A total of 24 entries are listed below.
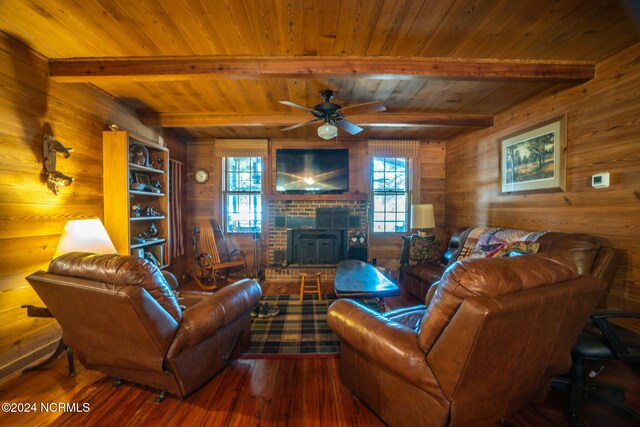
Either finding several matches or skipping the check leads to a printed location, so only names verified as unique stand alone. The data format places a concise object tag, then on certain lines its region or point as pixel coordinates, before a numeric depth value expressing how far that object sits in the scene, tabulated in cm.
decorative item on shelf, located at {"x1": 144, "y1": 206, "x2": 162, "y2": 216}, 319
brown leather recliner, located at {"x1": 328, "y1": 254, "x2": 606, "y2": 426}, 95
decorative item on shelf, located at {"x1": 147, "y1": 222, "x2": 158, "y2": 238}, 328
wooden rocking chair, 377
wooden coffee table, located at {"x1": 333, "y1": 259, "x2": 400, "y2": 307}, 221
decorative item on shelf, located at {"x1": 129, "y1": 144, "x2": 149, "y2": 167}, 295
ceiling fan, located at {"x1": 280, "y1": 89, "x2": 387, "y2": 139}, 249
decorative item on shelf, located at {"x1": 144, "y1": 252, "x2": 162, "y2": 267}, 302
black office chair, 132
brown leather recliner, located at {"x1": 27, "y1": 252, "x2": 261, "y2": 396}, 125
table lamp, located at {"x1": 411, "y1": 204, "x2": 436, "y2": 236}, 382
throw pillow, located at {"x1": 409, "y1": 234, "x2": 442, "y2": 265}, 334
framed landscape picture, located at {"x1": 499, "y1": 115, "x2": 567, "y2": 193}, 246
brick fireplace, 427
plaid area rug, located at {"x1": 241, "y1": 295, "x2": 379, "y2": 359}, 204
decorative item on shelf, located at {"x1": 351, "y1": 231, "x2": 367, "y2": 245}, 432
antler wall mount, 204
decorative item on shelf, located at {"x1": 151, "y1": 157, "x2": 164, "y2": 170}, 332
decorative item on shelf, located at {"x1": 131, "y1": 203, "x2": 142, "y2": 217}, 300
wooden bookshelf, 261
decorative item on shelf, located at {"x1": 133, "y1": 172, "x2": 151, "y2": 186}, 313
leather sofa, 192
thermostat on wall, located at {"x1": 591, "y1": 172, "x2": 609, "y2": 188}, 206
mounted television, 436
